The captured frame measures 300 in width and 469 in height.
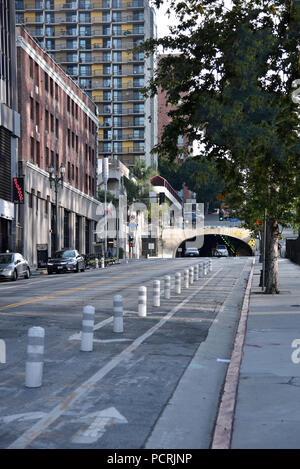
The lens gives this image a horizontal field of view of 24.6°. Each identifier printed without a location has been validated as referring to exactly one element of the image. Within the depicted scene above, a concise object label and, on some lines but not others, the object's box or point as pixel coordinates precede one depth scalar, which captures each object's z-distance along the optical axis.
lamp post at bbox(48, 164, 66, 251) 47.50
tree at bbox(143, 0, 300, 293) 15.83
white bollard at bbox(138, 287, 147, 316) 15.51
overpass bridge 110.38
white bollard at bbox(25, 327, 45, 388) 8.30
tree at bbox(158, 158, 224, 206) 151.00
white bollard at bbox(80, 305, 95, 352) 10.88
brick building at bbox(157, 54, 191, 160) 149.88
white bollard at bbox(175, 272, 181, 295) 24.27
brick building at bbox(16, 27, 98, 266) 53.34
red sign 48.59
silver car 35.00
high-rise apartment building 123.81
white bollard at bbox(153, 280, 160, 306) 18.23
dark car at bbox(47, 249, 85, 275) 44.50
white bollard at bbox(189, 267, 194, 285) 30.85
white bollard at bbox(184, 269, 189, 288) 28.24
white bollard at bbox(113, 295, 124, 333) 13.49
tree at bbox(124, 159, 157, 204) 102.69
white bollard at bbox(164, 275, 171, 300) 21.62
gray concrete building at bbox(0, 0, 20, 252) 47.50
